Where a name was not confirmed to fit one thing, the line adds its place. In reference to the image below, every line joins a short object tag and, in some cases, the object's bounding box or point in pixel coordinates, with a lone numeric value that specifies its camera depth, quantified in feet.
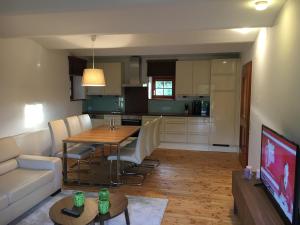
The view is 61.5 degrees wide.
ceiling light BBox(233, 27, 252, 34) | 12.85
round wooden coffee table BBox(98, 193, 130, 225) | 7.33
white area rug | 9.25
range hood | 22.54
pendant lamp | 14.23
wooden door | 15.01
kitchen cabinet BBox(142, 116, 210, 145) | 20.90
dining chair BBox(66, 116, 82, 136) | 15.46
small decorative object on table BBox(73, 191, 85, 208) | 7.82
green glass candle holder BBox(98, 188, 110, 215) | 7.46
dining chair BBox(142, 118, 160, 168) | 14.32
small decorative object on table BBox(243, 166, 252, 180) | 9.32
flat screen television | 5.57
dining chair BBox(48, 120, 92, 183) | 13.49
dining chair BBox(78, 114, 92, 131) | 17.11
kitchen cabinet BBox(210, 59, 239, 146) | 19.93
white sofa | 8.75
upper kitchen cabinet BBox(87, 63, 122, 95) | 22.68
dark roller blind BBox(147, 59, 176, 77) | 22.27
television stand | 6.40
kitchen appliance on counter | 21.54
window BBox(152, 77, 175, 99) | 23.38
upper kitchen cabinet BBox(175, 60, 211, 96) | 20.92
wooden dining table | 12.49
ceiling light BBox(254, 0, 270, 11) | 8.32
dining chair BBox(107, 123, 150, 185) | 12.81
